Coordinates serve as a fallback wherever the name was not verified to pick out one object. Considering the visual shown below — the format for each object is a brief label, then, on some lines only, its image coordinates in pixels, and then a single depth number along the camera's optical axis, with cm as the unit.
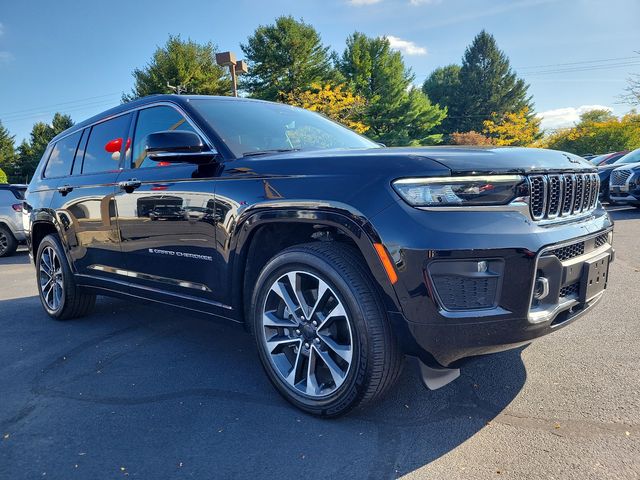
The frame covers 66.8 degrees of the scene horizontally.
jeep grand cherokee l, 205
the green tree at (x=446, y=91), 5859
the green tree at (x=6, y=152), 7000
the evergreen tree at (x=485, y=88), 5884
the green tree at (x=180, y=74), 3925
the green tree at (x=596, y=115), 5315
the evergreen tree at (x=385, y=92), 3950
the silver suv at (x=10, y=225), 1066
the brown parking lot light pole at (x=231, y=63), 1209
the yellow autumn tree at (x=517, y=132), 3441
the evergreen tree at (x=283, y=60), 3659
